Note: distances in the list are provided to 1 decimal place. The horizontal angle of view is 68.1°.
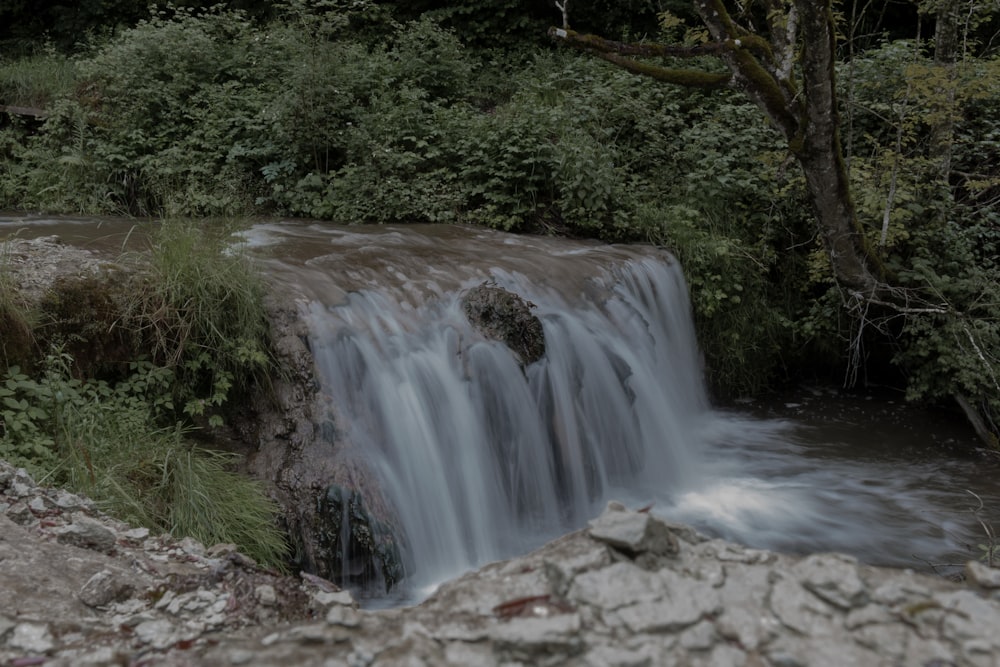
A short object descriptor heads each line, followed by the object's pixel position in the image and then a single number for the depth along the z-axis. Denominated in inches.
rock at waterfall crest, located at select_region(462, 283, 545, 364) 210.7
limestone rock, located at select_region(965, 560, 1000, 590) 84.1
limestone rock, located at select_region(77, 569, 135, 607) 93.3
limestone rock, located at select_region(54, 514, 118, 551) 109.3
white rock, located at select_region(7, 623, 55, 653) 80.7
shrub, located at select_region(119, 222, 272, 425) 168.6
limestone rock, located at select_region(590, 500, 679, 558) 87.3
